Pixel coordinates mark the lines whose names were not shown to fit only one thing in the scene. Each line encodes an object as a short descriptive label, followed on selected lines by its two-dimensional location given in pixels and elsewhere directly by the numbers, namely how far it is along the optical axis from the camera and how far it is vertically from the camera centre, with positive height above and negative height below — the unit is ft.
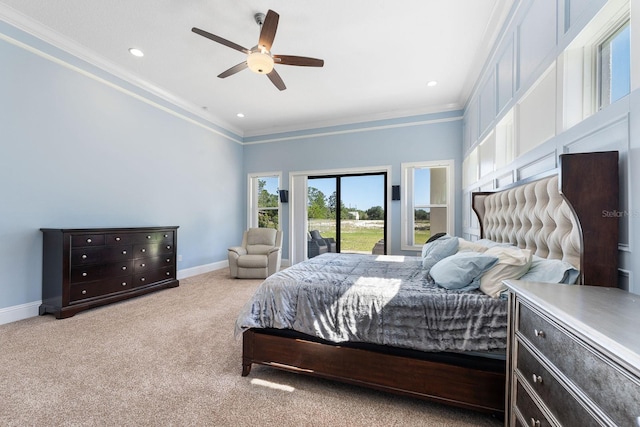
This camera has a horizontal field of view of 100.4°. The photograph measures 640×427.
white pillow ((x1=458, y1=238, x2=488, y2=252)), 7.55 -0.90
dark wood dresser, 9.50 -2.19
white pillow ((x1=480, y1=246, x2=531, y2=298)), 5.03 -1.06
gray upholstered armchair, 15.55 -2.77
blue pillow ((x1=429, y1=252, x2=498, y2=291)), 5.37 -1.15
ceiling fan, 7.69 +5.21
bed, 4.13 -2.02
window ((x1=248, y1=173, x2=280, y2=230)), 20.62 +1.01
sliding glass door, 18.25 +0.35
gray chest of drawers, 2.09 -1.37
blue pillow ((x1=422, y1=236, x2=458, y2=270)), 7.84 -1.07
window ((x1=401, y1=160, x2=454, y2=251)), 16.07 +0.91
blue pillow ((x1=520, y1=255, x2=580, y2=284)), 4.43 -0.96
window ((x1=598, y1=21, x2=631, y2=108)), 4.11 +2.54
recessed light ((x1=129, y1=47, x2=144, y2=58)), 10.82 +6.64
